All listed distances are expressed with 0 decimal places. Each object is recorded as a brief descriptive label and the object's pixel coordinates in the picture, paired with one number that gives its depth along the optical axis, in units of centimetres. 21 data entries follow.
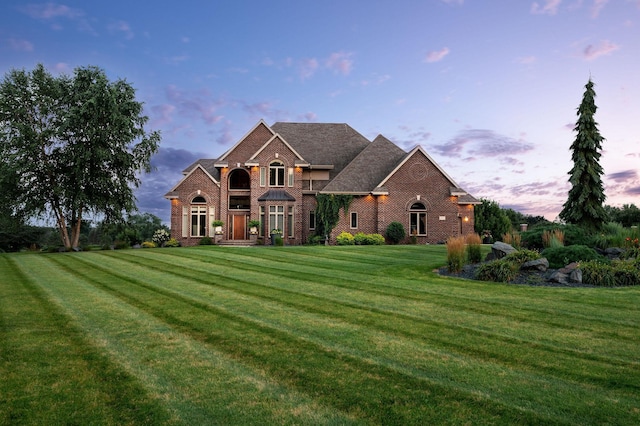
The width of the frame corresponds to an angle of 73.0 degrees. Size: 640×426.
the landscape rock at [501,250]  1439
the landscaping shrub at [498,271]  1253
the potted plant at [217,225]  3129
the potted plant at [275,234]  2975
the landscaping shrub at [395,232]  2981
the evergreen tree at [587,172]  2139
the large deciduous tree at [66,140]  3036
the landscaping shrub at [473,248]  1531
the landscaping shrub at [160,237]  3238
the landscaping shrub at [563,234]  1620
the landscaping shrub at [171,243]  3172
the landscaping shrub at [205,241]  3117
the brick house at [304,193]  3083
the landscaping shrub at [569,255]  1340
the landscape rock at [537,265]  1322
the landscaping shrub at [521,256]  1334
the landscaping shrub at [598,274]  1179
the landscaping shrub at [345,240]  2864
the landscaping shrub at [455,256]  1389
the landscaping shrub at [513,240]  1614
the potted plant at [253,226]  3081
